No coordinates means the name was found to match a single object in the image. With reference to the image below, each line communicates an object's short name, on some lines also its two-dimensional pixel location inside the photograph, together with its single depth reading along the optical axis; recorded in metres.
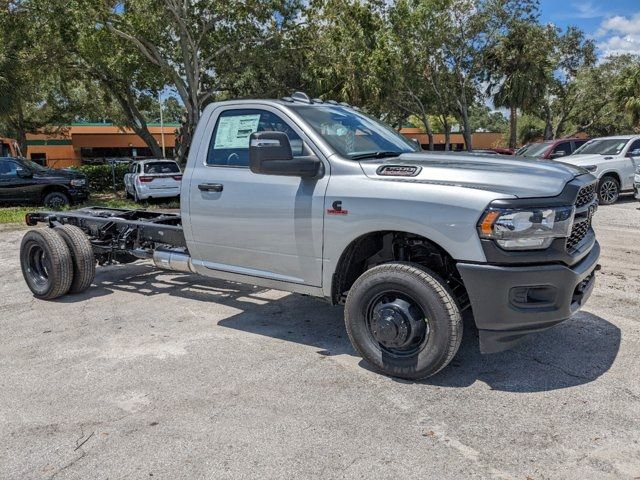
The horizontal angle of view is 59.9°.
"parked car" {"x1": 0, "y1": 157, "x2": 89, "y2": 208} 16.64
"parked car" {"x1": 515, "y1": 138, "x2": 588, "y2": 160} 16.12
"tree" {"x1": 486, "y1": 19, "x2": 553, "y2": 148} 31.06
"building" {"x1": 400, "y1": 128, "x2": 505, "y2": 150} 57.62
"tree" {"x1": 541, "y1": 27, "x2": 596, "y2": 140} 35.62
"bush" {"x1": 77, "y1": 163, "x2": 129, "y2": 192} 24.64
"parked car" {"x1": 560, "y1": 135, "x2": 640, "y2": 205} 13.91
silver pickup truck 3.57
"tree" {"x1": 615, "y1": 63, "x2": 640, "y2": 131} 29.70
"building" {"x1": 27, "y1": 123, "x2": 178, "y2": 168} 44.16
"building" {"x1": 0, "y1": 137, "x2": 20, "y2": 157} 20.41
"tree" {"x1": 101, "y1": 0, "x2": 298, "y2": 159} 17.22
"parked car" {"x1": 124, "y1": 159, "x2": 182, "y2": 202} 18.38
